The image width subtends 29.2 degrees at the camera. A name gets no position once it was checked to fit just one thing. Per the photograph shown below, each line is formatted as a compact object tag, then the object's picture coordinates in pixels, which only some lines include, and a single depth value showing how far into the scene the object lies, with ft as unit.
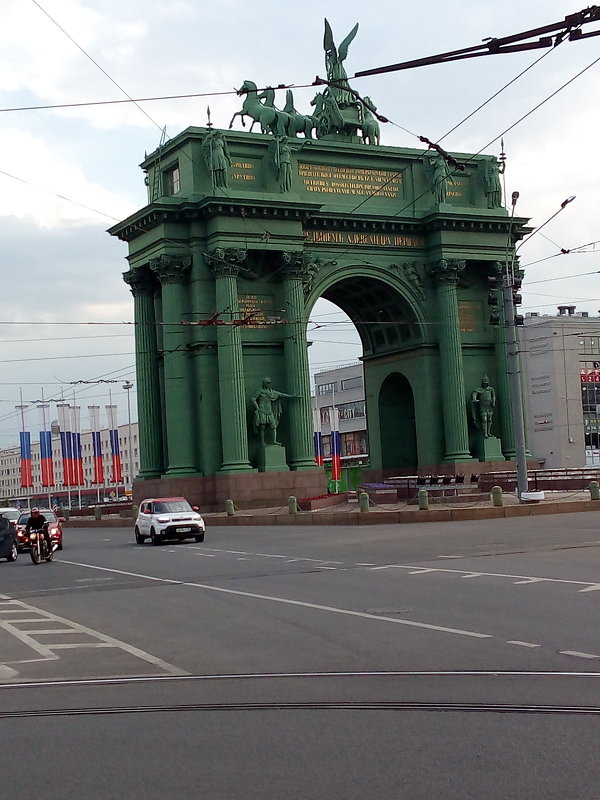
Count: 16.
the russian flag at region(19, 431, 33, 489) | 281.33
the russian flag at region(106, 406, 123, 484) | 303.17
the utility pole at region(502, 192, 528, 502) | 133.08
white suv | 120.37
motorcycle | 100.65
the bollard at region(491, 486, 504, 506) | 127.85
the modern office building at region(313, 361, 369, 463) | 446.60
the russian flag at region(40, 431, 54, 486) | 307.37
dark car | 110.11
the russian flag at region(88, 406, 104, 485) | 283.38
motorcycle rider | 102.47
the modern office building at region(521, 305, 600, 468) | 349.61
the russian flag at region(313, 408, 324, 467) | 319.72
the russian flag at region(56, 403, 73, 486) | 288.51
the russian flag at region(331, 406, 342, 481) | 203.10
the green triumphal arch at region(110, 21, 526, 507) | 168.14
